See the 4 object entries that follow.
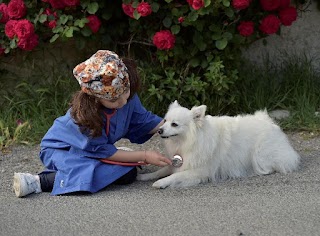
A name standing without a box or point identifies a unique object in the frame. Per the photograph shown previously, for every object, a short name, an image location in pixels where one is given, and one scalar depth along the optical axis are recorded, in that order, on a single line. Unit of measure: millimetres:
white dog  4828
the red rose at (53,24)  6129
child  4449
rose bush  6051
